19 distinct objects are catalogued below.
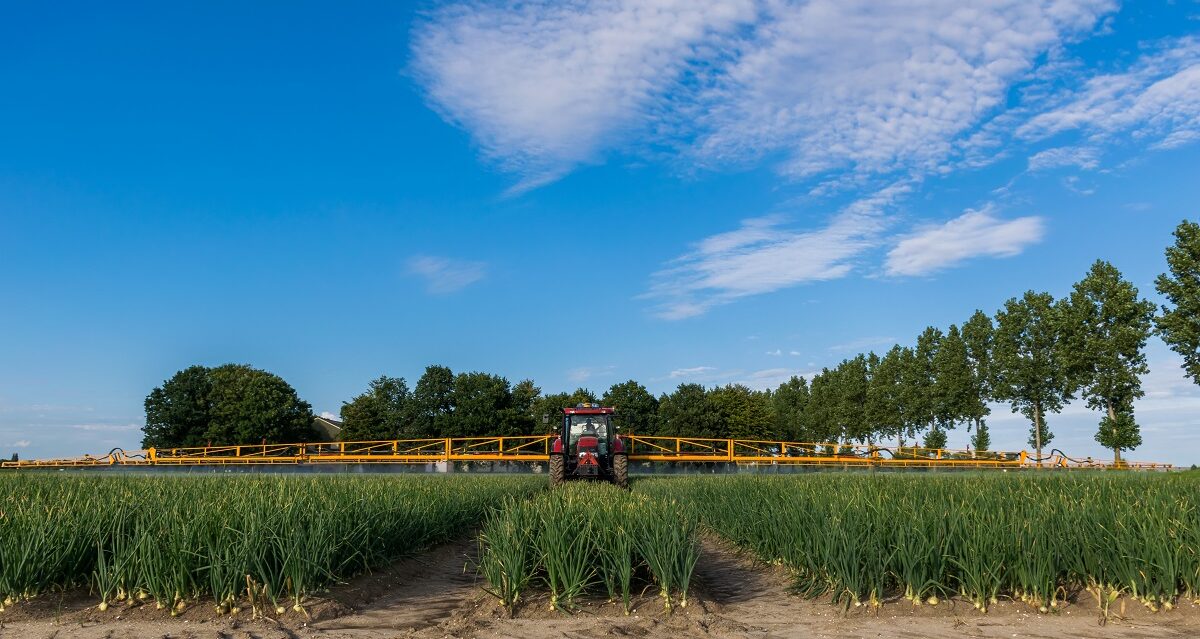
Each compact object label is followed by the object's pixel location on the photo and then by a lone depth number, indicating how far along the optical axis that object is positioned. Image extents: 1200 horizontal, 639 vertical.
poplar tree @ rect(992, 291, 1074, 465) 51.44
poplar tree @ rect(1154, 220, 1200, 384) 37.66
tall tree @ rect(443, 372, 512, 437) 71.94
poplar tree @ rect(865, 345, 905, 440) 64.06
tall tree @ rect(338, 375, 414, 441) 74.06
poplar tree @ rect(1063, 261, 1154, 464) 47.09
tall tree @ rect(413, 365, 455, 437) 73.75
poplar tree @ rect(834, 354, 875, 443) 70.00
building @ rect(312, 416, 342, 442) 84.13
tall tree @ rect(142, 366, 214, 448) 67.88
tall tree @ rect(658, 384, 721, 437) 75.75
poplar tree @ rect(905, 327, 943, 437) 61.06
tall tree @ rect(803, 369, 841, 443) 75.56
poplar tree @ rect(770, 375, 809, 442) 87.62
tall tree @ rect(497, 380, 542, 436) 72.94
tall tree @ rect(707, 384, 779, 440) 78.81
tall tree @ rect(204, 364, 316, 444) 66.75
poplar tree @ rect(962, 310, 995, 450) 58.38
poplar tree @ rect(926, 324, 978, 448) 58.44
